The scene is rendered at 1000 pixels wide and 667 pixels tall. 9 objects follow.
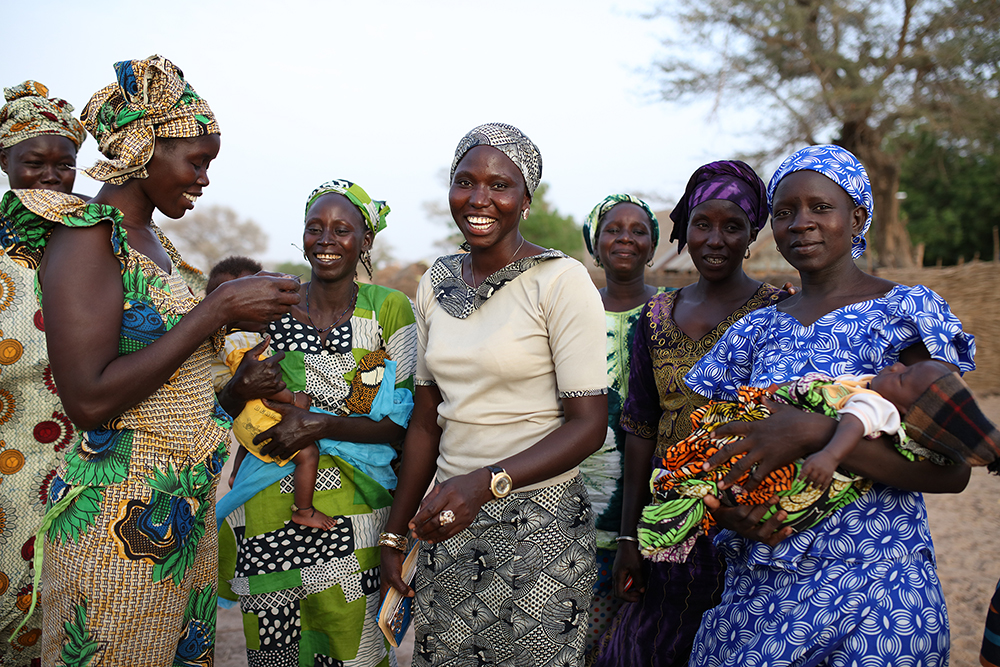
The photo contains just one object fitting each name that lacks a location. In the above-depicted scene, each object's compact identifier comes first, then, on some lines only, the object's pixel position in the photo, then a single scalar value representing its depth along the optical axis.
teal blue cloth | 2.71
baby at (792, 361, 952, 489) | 1.68
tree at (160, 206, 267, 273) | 35.19
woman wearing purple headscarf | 2.60
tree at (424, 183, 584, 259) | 26.88
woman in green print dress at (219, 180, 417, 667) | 2.66
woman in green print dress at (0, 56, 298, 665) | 1.90
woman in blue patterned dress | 1.78
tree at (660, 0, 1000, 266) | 16.81
